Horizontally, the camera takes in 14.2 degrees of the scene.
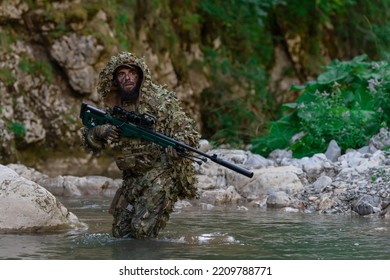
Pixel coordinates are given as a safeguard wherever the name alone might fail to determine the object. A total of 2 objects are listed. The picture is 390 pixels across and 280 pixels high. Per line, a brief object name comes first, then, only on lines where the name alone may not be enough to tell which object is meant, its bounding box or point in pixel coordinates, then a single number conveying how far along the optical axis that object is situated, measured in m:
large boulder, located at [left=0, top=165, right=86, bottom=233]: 14.36
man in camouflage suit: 13.33
